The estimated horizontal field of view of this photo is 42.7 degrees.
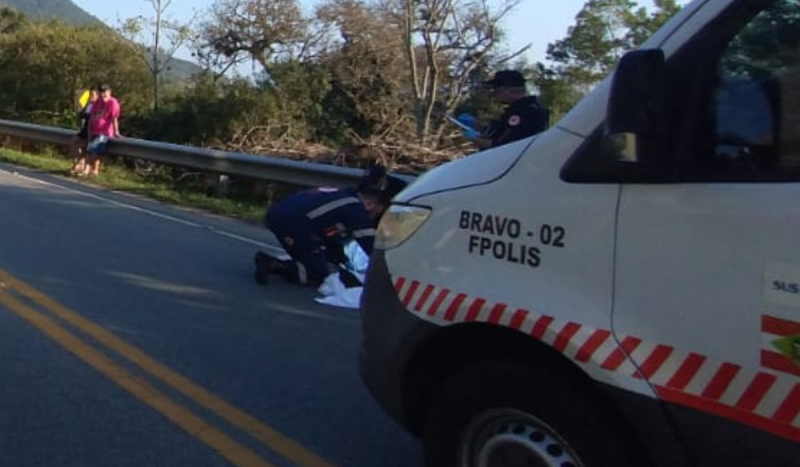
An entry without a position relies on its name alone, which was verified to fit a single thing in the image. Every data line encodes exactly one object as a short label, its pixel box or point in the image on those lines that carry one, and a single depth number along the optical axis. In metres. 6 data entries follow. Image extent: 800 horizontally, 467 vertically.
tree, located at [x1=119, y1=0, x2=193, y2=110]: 31.26
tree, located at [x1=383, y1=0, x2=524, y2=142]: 36.94
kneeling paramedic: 7.49
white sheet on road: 7.27
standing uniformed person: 7.22
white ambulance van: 2.49
